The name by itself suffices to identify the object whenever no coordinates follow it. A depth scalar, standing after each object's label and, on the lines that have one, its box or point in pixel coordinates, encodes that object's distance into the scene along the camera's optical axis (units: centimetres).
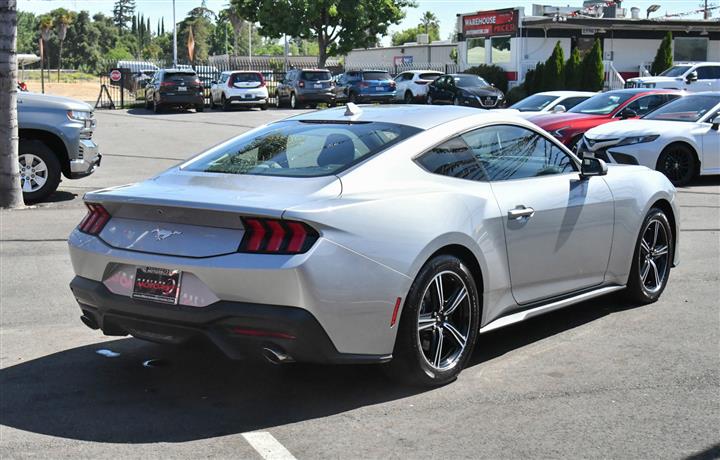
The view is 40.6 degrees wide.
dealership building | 4678
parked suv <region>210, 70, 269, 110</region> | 3972
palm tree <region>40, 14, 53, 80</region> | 9318
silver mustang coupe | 471
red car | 1759
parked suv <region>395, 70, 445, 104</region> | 4334
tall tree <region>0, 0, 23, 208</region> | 1171
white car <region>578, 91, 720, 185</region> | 1508
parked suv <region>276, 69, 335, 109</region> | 4119
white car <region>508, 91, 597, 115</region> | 2258
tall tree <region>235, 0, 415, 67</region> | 5303
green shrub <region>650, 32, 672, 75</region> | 4534
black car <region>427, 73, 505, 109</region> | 3788
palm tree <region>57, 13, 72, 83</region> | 10488
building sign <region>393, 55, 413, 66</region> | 6794
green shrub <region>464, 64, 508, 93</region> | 4744
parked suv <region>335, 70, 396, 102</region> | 4241
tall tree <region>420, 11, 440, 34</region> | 16206
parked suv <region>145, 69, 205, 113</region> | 3794
